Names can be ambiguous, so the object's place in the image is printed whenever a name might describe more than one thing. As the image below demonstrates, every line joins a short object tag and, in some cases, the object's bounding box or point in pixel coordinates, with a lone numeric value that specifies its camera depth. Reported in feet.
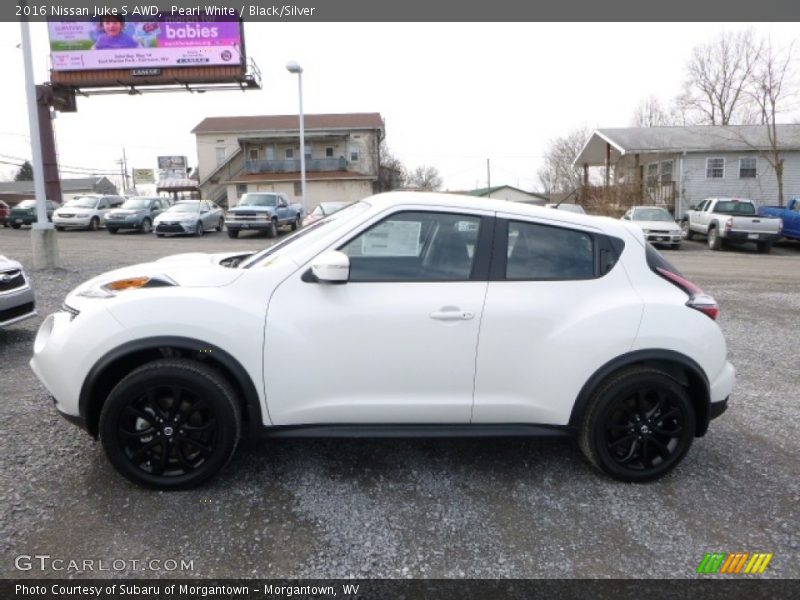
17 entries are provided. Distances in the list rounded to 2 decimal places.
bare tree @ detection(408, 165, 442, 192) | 239.30
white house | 88.74
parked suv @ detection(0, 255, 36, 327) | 18.62
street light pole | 74.79
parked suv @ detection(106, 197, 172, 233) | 75.72
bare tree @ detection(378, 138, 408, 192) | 163.11
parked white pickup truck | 61.93
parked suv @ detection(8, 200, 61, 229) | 80.18
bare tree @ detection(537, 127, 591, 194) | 174.53
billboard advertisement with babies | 87.71
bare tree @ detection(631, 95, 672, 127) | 173.88
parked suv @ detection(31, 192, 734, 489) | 10.21
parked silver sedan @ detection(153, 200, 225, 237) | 71.56
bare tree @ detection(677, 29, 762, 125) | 136.15
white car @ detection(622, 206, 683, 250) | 63.93
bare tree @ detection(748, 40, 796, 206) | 83.51
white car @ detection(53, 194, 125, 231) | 78.28
